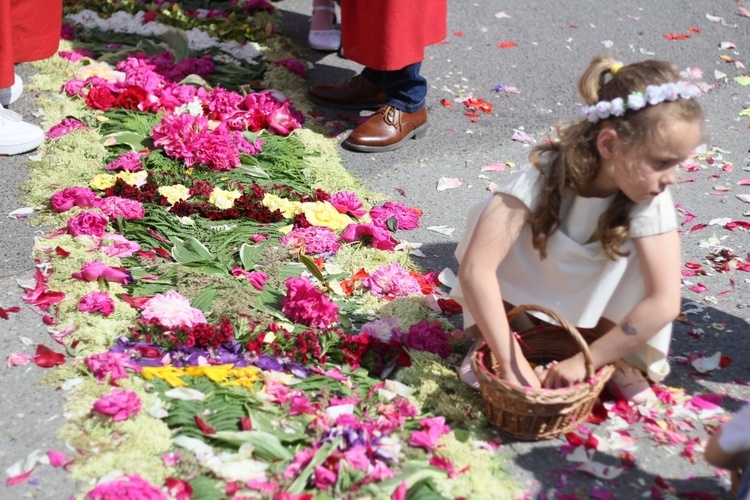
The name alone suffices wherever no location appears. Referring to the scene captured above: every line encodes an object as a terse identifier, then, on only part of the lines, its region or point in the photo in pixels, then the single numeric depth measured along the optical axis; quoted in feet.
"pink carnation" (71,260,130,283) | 9.98
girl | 7.68
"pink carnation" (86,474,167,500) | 7.06
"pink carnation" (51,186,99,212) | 11.39
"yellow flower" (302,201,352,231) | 11.60
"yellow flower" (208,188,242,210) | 11.82
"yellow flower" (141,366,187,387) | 8.58
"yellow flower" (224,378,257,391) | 8.62
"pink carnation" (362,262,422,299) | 10.43
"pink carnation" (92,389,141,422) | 8.00
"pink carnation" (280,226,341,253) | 11.12
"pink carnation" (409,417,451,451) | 8.05
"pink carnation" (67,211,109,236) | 10.84
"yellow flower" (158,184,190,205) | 11.82
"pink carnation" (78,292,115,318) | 9.52
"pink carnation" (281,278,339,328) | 9.56
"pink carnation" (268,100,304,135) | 13.97
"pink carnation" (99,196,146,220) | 11.32
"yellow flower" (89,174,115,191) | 11.97
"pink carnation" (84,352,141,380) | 8.60
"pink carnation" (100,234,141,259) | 10.62
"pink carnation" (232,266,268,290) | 10.31
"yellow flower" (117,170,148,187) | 12.11
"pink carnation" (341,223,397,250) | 11.24
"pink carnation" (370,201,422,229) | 11.92
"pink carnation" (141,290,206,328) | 9.25
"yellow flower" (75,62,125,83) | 15.02
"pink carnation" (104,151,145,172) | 12.48
